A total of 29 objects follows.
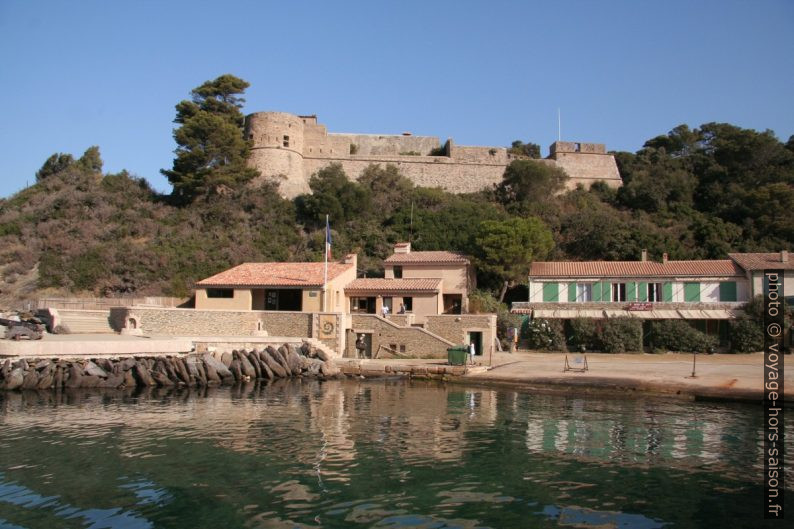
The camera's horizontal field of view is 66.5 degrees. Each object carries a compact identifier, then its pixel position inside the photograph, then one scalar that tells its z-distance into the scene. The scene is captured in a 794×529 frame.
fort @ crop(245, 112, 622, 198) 54.50
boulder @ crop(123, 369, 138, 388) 23.16
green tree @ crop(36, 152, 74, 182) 60.55
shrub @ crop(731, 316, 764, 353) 30.06
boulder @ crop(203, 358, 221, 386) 24.59
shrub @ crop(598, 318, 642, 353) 31.06
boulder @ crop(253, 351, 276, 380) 25.97
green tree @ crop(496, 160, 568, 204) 53.81
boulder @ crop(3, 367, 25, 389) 21.00
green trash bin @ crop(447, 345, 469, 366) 25.94
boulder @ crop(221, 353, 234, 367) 25.86
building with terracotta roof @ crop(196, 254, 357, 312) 31.75
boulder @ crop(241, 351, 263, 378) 25.91
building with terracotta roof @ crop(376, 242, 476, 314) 35.72
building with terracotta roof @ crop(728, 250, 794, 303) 32.16
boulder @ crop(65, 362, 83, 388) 22.20
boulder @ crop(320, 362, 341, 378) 26.75
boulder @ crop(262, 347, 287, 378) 26.19
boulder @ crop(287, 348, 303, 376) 26.70
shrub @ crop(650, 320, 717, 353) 30.69
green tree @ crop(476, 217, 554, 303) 35.59
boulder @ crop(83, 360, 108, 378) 22.56
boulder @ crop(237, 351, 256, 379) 25.62
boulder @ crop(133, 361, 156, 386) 23.36
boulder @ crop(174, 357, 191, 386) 24.06
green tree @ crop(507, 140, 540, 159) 80.76
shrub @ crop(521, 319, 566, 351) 32.00
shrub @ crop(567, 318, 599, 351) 31.52
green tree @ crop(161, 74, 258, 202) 49.28
